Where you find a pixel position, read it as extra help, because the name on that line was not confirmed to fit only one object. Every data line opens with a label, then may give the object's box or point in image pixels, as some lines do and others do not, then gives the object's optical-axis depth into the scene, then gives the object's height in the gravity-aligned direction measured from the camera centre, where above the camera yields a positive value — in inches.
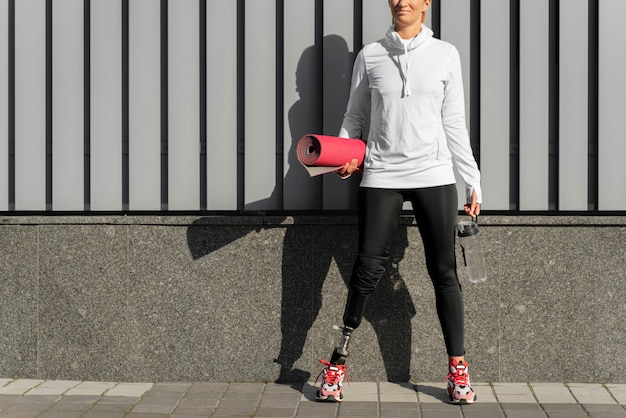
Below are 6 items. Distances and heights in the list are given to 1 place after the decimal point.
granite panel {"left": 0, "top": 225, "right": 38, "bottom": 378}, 238.2 -25.0
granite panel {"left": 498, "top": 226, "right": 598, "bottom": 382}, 229.5 -24.8
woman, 210.5 +6.1
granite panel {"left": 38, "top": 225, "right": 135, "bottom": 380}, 236.4 -25.1
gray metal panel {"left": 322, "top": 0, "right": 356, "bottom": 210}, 236.7 +32.5
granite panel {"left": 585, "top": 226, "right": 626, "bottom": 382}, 228.8 -24.4
